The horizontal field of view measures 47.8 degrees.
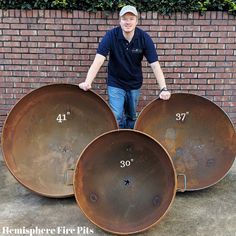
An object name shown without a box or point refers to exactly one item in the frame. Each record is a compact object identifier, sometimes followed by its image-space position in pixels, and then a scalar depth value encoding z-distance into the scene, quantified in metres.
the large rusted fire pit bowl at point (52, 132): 2.47
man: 2.46
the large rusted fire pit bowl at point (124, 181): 2.12
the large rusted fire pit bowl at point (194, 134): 2.63
